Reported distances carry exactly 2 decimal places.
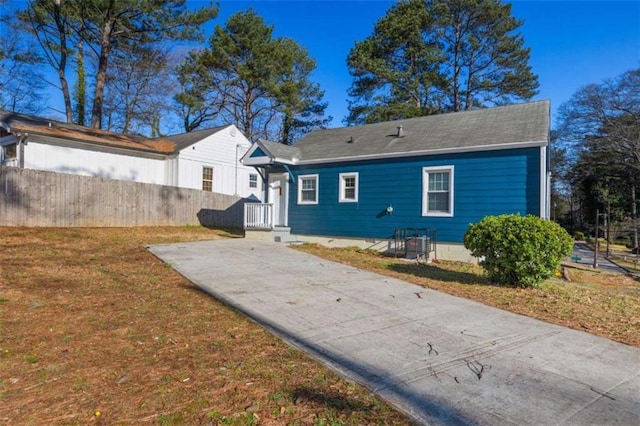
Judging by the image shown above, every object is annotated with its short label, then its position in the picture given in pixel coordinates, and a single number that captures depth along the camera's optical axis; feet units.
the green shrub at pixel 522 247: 23.65
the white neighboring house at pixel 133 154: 52.47
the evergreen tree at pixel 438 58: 86.58
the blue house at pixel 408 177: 35.14
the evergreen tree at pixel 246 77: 90.38
